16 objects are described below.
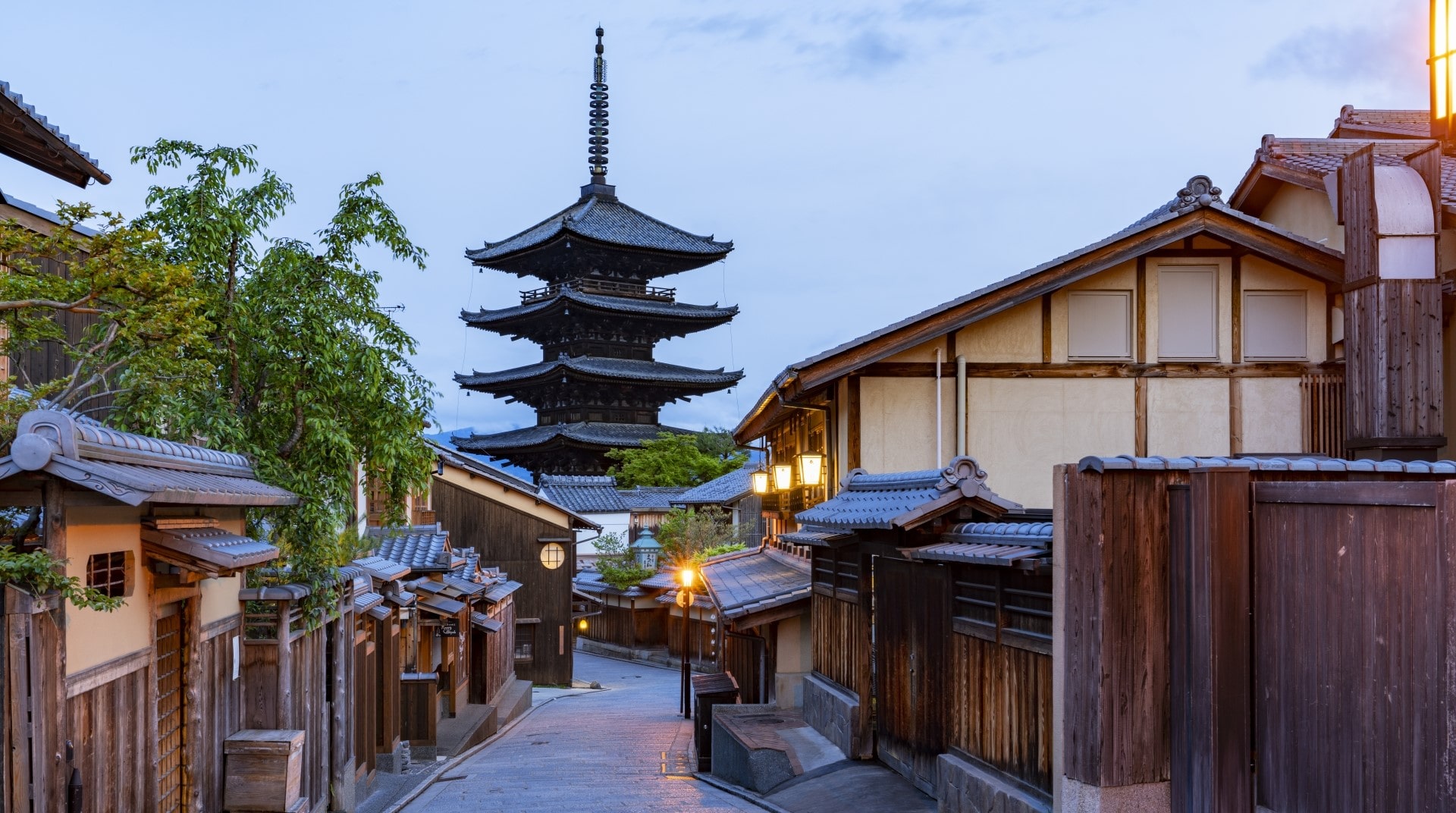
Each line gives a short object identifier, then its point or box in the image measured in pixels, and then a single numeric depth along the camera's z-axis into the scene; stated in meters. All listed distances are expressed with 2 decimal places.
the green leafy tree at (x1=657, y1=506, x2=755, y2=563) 43.62
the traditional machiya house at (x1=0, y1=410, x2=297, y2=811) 6.73
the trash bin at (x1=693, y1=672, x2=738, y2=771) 18.97
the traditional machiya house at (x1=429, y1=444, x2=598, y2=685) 37.28
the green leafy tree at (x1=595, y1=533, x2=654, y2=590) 44.12
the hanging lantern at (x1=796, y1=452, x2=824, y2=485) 18.08
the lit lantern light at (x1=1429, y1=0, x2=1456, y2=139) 10.34
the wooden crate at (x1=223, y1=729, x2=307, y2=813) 11.09
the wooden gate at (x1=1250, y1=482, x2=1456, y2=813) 6.50
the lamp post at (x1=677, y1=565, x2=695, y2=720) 27.39
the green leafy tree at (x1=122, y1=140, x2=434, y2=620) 11.35
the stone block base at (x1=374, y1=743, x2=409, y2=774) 18.11
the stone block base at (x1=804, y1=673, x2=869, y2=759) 14.32
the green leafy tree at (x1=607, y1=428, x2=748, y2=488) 53.72
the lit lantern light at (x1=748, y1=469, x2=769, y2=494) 24.73
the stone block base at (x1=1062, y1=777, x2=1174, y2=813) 8.30
